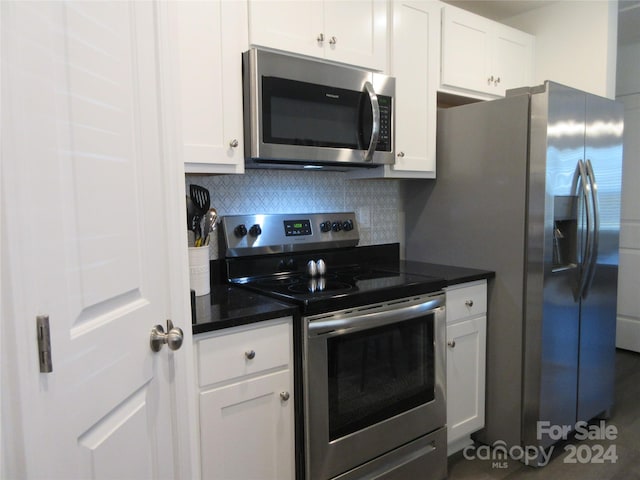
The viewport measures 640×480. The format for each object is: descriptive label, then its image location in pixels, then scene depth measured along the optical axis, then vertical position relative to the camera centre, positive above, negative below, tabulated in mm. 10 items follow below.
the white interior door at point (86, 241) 700 -62
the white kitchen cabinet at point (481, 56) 2496 +791
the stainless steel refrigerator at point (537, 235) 2180 -164
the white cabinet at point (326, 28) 1873 +716
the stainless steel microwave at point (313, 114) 1847 +366
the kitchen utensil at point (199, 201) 1966 +13
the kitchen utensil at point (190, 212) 1968 -31
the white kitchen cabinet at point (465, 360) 2260 -750
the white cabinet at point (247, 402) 1535 -651
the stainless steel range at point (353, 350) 1726 -563
